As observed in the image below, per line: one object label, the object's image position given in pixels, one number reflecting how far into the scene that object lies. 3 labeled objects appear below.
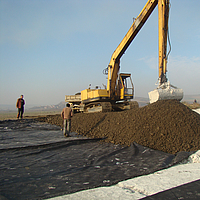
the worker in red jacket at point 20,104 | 13.11
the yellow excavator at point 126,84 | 7.39
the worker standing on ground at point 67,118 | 7.12
